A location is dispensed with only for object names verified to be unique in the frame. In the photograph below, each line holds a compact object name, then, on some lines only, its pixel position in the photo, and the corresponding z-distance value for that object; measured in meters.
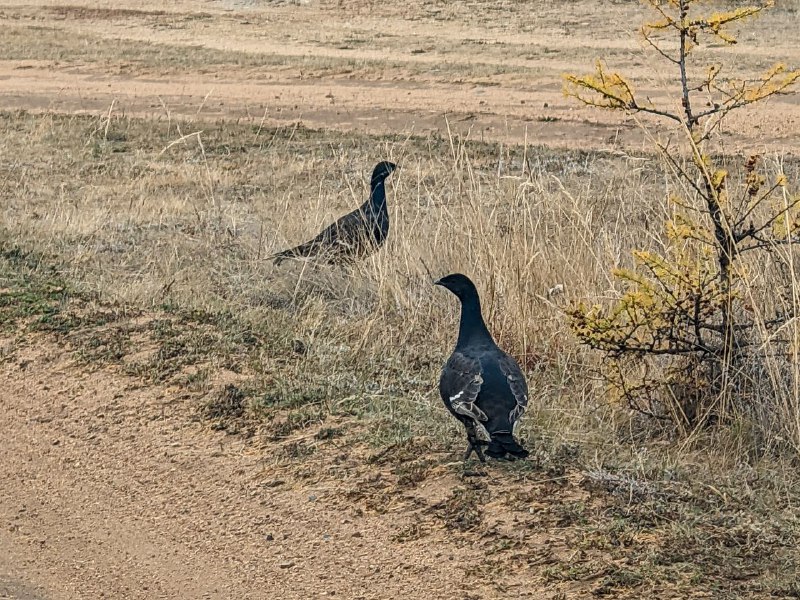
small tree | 11.31
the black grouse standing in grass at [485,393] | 9.84
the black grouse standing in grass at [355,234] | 16.77
